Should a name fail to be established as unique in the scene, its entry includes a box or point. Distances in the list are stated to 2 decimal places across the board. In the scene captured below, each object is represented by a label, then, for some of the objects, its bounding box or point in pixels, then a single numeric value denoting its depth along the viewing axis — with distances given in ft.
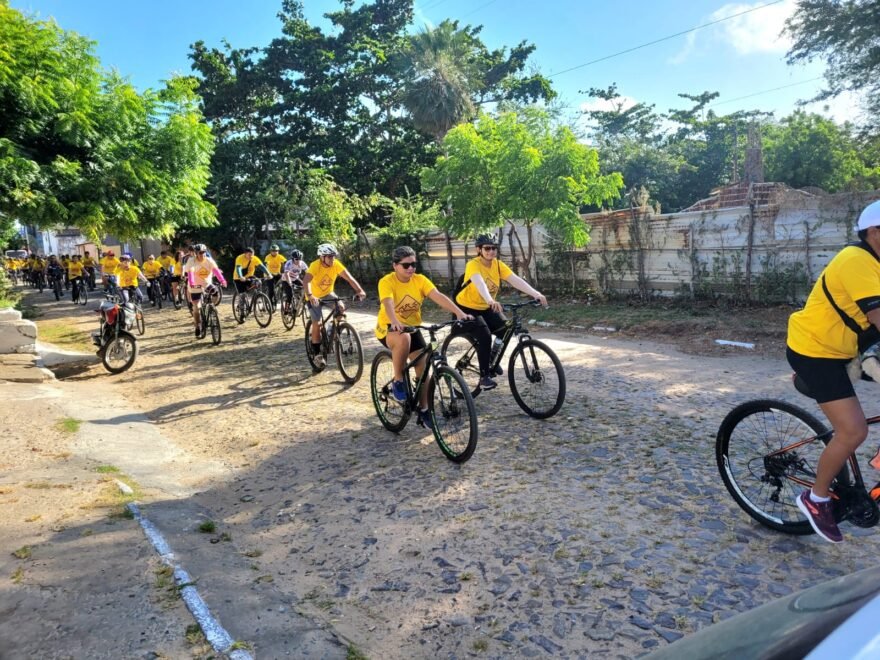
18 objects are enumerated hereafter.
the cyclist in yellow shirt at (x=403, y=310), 18.54
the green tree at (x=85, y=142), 36.37
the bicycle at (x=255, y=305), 46.09
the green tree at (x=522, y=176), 44.86
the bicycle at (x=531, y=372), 19.66
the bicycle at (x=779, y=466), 10.73
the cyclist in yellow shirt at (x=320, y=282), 29.30
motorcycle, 31.89
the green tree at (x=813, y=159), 110.42
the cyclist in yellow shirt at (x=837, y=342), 9.48
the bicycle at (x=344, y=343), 27.68
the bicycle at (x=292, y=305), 43.45
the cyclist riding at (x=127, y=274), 40.70
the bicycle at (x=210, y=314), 39.81
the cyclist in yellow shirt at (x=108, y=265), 53.01
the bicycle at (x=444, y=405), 16.42
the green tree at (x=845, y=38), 52.95
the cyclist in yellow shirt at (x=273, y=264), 50.83
